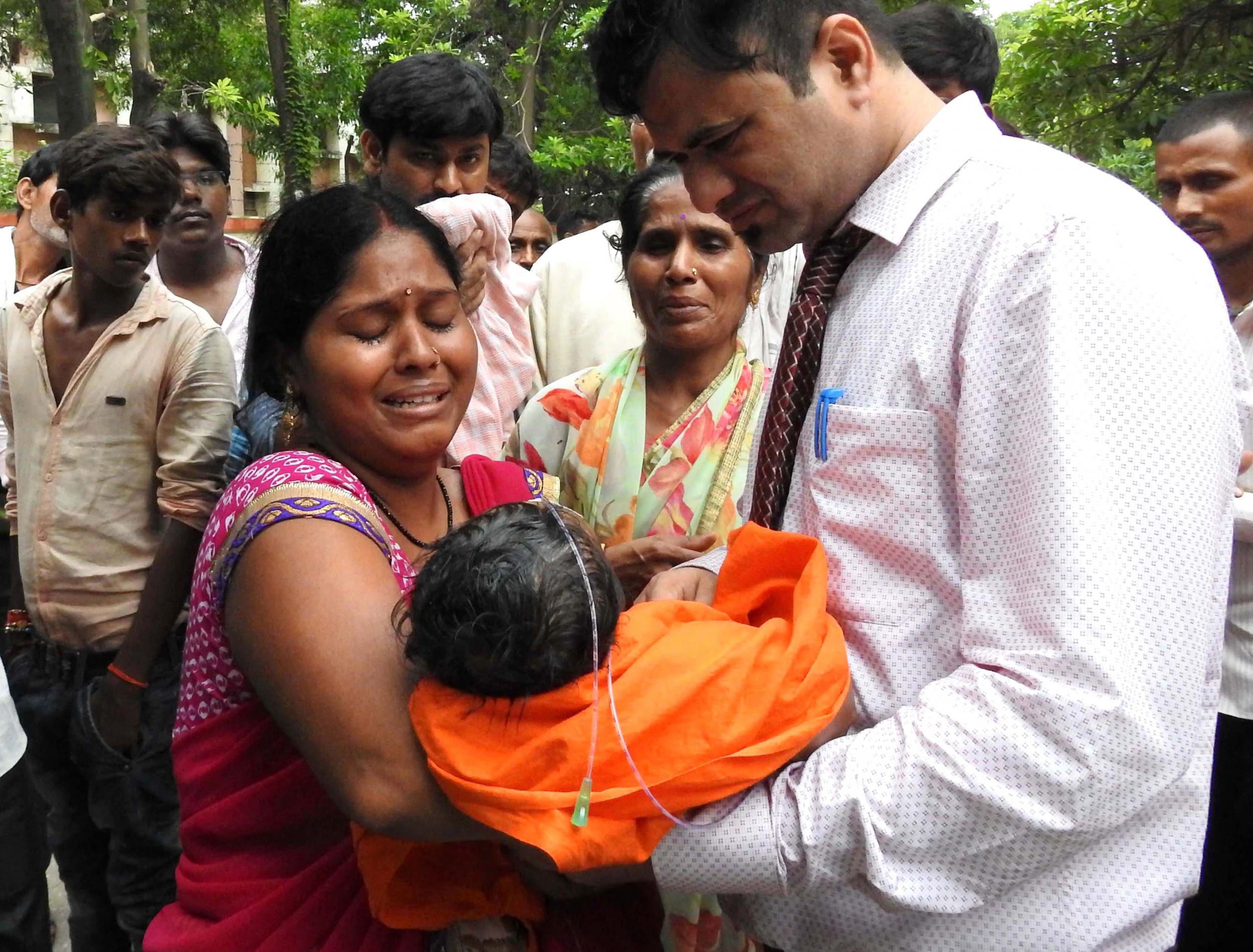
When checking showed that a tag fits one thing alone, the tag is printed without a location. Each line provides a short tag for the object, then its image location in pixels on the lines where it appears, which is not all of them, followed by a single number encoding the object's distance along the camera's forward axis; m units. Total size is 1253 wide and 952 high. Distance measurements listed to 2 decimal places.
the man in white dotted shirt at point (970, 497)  1.24
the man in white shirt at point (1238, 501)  2.86
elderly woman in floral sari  2.80
